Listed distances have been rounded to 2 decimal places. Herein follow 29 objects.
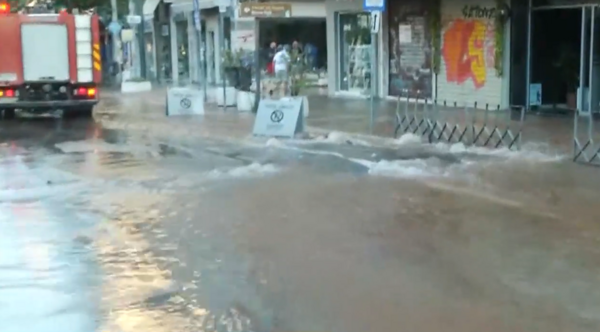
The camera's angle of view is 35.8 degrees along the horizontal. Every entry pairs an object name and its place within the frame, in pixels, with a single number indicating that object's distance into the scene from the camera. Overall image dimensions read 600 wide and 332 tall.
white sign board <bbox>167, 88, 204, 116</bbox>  24.34
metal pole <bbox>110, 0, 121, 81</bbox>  53.99
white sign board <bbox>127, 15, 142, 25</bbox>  42.62
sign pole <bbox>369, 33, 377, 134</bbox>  19.41
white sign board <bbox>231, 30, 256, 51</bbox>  37.22
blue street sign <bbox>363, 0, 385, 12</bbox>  18.30
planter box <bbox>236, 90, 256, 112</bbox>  24.91
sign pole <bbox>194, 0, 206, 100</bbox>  27.38
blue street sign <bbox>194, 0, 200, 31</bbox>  27.33
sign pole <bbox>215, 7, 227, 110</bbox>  39.28
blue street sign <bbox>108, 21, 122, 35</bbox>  43.40
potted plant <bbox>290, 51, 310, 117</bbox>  22.61
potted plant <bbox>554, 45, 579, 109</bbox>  21.56
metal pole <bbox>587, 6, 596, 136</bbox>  20.19
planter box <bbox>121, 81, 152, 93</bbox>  38.22
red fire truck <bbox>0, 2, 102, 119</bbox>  23.88
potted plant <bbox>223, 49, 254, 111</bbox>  25.11
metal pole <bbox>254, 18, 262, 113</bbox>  23.97
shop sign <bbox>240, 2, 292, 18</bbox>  28.48
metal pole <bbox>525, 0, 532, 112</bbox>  22.16
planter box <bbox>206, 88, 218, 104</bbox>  29.13
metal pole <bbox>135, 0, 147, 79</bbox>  47.49
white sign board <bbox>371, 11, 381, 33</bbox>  18.59
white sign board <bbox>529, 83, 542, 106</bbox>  22.38
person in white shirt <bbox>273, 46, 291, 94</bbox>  24.89
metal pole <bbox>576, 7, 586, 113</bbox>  20.56
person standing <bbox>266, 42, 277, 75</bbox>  36.75
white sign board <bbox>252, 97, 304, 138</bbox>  18.17
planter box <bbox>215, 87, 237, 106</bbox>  26.47
